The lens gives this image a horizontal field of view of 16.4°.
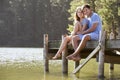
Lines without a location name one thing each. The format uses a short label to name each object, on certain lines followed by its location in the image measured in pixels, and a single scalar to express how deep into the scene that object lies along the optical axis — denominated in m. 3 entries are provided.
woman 12.45
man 12.17
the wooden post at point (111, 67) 15.92
